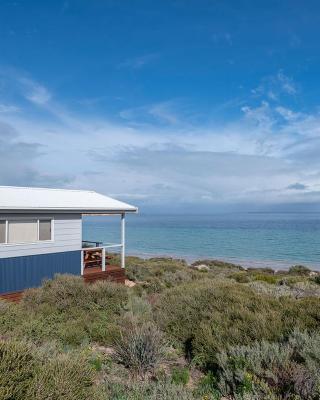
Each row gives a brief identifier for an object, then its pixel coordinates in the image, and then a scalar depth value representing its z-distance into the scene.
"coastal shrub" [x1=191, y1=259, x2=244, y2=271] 26.89
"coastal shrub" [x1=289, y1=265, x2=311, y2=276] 23.28
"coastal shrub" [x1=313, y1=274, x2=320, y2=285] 14.49
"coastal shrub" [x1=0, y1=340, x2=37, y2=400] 3.04
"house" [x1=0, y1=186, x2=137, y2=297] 10.80
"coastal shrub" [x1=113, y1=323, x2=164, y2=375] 5.21
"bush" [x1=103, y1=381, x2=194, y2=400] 3.81
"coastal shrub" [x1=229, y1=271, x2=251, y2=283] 16.10
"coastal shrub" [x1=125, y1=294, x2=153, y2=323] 7.12
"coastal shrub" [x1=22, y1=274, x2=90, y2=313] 7.93
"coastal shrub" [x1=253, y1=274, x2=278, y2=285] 15.58
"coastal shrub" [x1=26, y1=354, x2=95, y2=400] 3.15
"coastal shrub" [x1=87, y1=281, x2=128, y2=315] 8.09
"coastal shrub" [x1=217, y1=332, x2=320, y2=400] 3.77
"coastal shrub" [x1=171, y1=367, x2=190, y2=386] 4.85
